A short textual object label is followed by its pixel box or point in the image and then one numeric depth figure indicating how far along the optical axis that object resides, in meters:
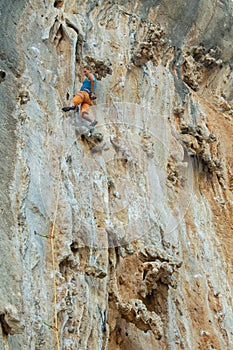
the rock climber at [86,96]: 7.25
